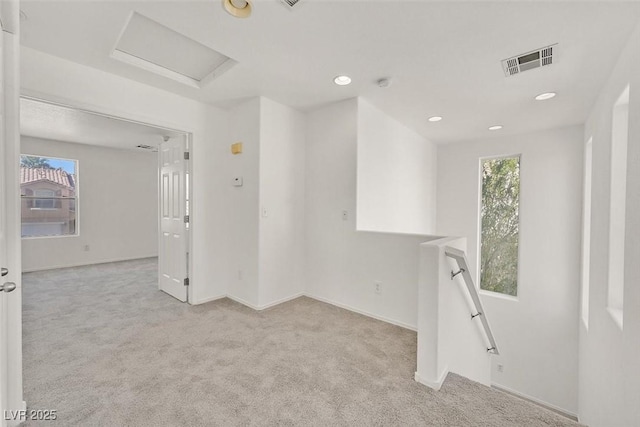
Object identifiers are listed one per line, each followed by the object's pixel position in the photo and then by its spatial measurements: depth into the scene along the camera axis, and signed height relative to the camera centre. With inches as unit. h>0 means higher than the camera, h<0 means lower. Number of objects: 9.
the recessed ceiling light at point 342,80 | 105.6 +49.7
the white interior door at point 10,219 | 53.1 -2.6
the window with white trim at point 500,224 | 186.9 -9.7
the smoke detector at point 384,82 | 107.2 +49.3
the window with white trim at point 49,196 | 203.6 +7.5
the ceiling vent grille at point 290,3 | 67.1 +49.6
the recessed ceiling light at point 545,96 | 117.5 +49.3
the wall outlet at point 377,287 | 119.3 -33.6
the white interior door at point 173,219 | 134.1 -6.0
